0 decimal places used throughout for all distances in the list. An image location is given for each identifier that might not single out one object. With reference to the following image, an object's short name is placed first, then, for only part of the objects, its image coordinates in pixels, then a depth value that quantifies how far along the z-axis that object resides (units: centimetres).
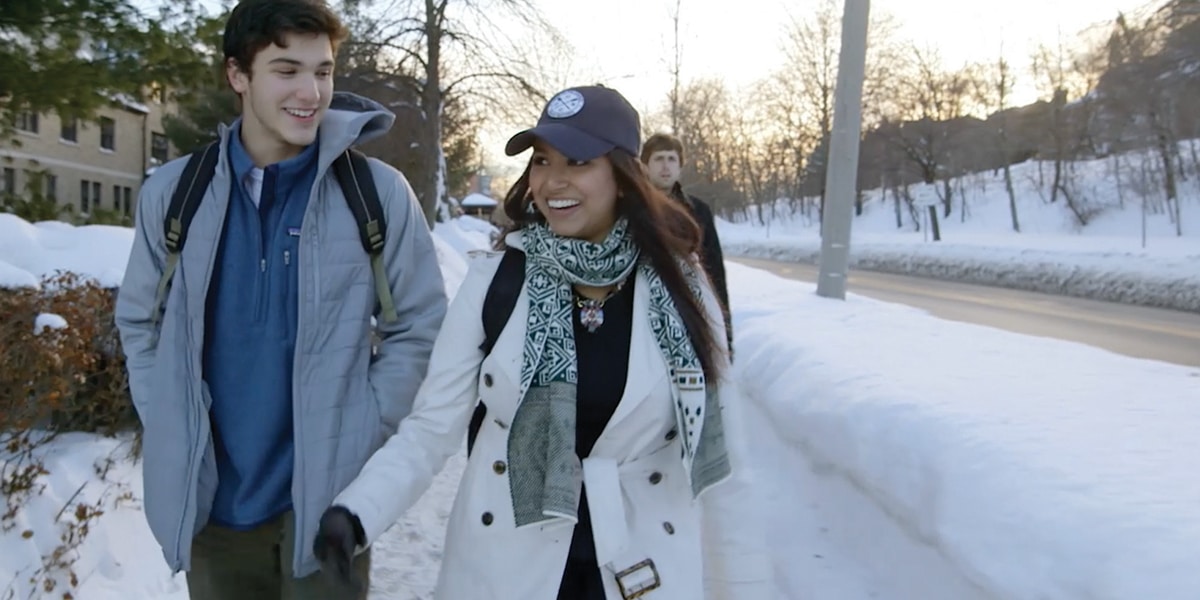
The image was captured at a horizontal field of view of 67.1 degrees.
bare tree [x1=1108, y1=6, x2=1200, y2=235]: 2781
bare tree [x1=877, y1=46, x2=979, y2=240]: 4572
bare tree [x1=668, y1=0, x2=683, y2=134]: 2689
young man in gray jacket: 204
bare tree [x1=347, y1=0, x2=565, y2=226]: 2283
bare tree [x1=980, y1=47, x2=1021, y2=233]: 4166
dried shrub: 357
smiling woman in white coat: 201
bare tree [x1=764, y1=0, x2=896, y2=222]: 4262
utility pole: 1080
